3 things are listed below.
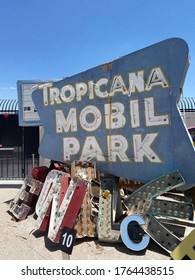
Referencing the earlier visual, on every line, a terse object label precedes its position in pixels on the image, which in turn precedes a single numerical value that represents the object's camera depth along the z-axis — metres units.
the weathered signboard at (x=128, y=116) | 3.95
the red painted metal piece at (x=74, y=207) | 3.88
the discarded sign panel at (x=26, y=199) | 5.16
